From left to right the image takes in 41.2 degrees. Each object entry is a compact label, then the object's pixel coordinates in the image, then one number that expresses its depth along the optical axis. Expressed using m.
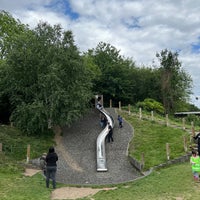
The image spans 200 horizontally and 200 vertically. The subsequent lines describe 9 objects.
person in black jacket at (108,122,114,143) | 21.95
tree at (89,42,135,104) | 43.25
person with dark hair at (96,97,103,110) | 35.31
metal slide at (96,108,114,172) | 16.11
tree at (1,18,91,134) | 22.95
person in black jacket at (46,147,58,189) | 11.43
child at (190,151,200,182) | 10.97
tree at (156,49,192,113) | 40.78
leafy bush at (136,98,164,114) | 38.38
